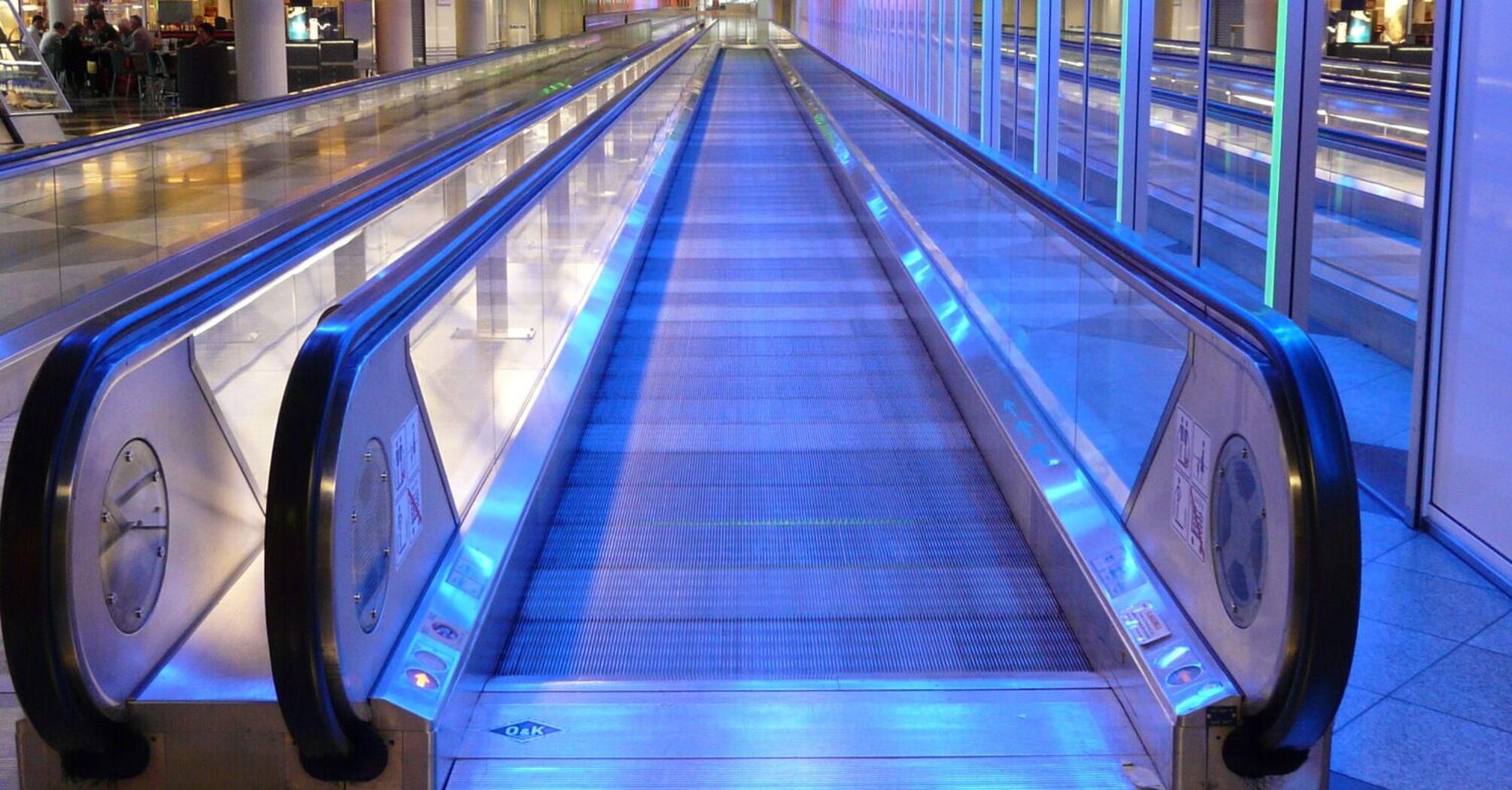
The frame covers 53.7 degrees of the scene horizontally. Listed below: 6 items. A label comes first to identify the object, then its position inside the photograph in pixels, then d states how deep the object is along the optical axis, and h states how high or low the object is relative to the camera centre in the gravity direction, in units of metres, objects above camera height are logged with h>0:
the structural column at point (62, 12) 31.17 +2.23
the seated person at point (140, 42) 24.19 +1.26
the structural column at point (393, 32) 31.59 +1.85
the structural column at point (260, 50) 21.34 +1.01
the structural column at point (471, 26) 39.25 +2.49
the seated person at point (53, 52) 23.75 +1.08
